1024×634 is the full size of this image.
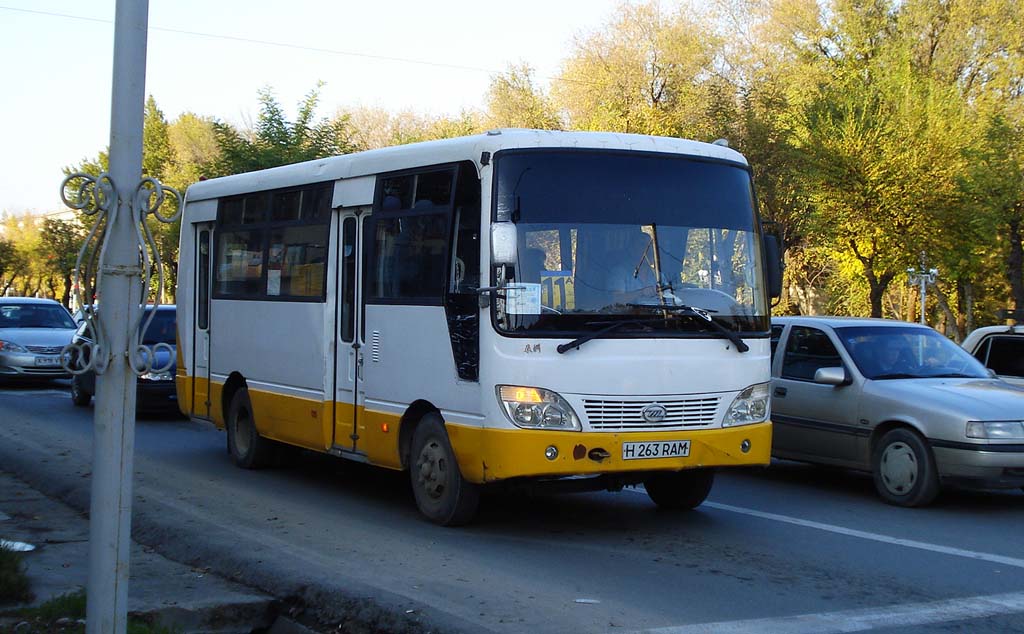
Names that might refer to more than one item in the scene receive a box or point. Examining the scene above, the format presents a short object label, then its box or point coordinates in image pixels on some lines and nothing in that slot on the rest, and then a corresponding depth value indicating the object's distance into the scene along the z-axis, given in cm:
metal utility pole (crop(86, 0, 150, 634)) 491
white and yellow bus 825
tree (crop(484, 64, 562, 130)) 4931
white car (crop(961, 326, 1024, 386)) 1326
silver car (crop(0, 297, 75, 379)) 2262
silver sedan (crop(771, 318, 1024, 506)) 1011
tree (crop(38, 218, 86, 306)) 6286
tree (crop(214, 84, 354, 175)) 3244
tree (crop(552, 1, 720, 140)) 4097
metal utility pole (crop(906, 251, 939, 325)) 3133
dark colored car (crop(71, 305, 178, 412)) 1778
